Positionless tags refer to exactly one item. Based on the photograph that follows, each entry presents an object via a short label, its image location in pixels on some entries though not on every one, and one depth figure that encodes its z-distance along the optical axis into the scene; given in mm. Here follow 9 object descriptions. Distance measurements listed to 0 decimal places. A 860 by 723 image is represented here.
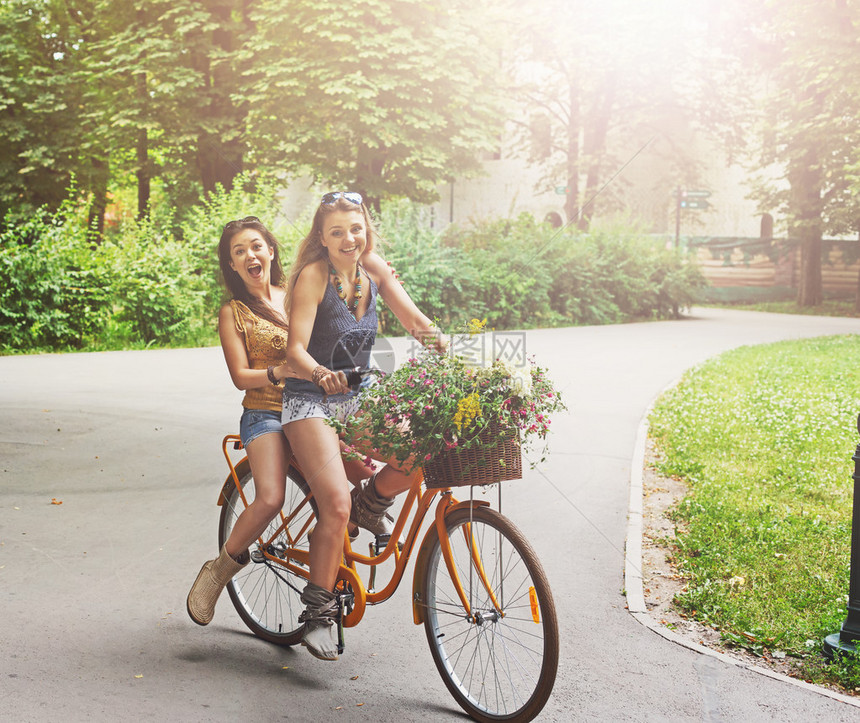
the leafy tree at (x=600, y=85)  32469
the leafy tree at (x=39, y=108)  25656
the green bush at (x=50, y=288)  14609
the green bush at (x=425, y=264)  19297
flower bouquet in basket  3260
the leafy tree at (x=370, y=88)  20047
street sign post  27312
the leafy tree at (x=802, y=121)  22234
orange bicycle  3371
